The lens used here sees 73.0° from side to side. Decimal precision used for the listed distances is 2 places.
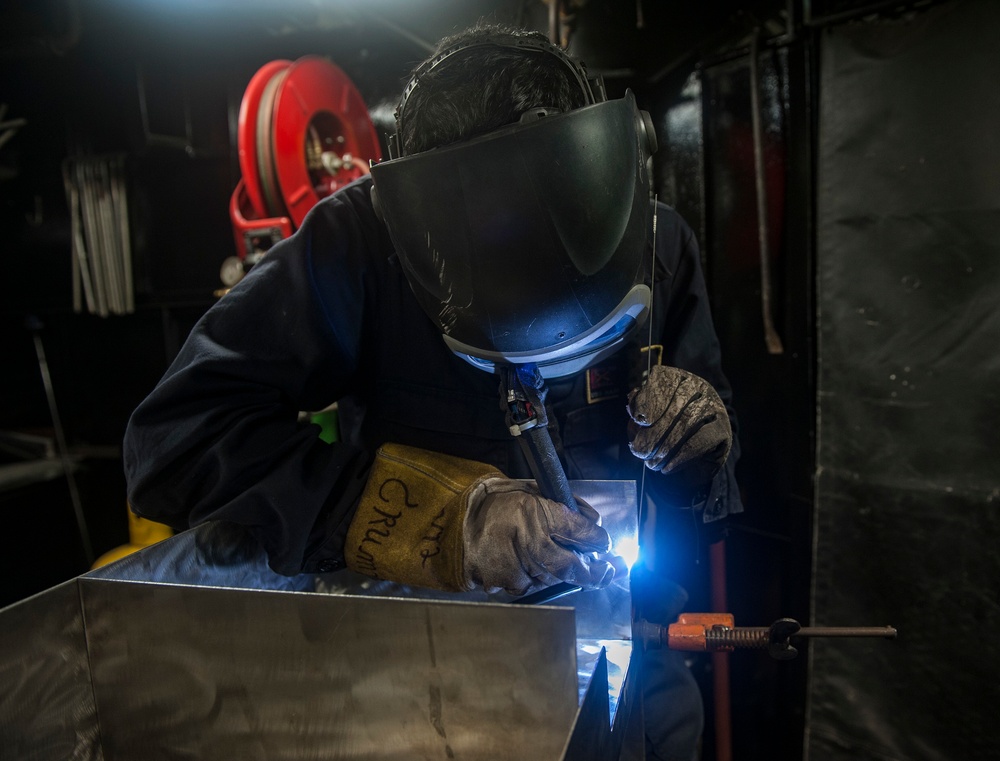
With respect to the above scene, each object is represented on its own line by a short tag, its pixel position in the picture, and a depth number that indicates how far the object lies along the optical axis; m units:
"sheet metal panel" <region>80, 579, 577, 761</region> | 0.70
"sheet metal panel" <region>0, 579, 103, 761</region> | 0.82
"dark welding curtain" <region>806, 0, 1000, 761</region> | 1.67
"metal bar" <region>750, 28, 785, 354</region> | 1.96
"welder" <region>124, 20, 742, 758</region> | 0.89
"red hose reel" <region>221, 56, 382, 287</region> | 2.27
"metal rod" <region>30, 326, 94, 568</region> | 3.51
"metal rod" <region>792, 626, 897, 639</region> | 0.87
